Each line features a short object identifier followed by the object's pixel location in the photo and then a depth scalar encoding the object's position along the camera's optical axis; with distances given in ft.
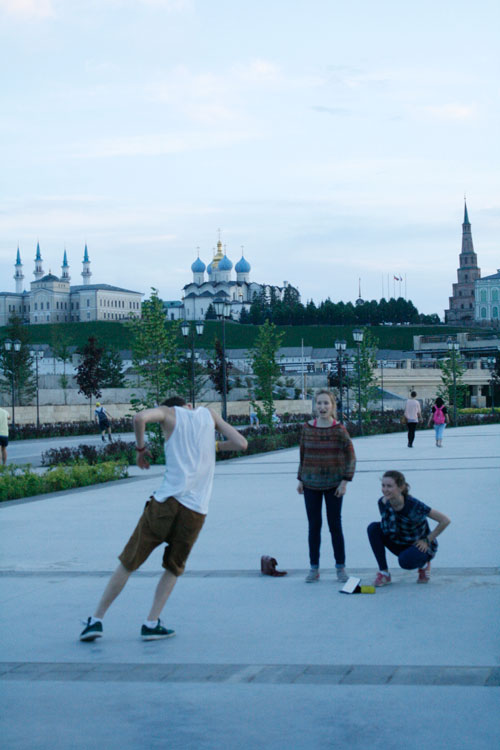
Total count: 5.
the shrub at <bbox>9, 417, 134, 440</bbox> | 120.26
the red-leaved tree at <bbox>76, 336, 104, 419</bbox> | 182.70
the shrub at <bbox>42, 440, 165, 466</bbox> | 64.80
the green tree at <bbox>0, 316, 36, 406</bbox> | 176.76
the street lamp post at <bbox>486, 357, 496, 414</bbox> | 202.46
